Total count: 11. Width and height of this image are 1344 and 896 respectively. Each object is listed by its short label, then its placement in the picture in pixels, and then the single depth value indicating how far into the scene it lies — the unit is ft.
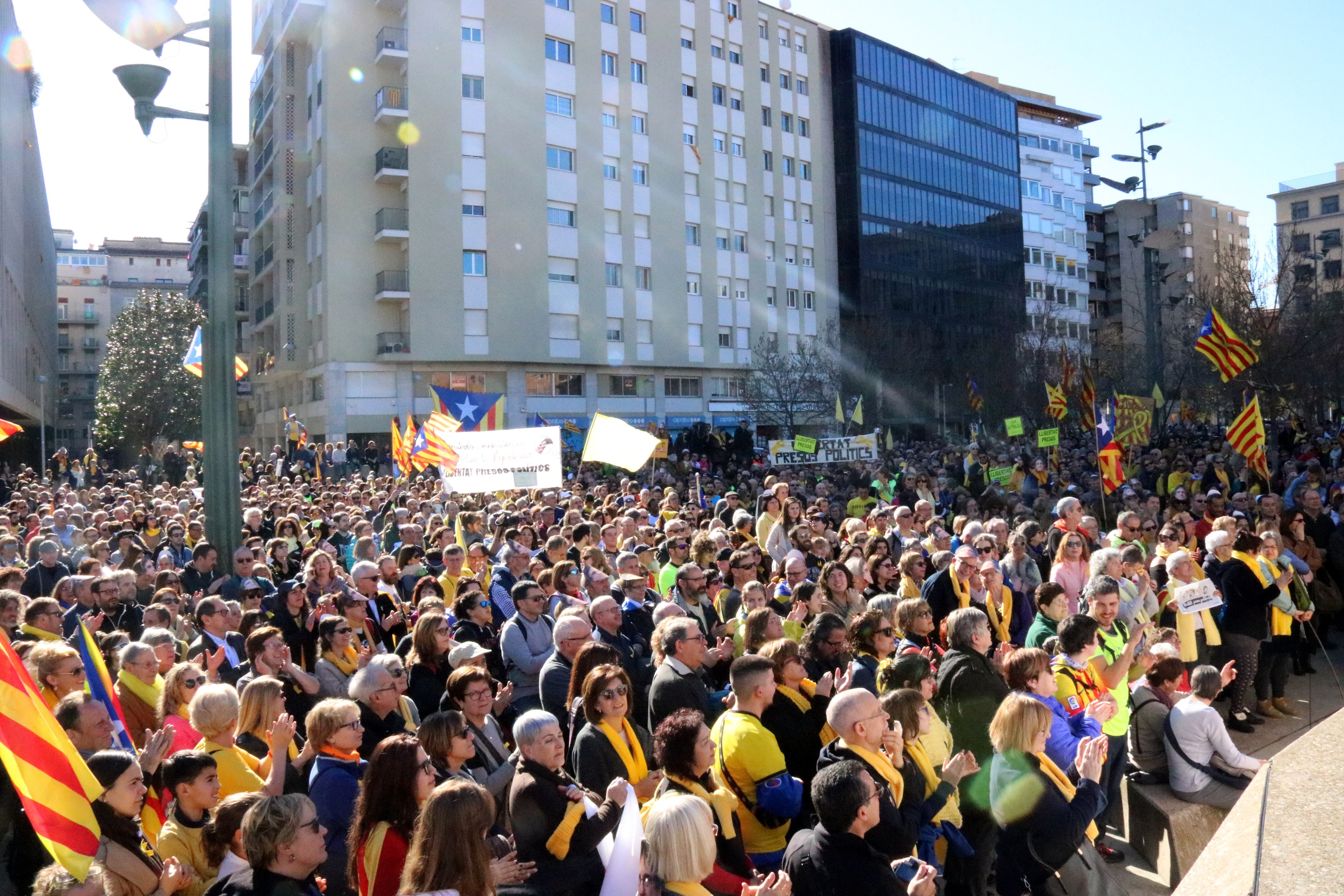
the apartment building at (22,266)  106.07
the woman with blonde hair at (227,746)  15.66
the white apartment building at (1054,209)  271.49
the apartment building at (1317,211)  238.89
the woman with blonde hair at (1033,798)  15.42
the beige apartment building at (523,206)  141.90
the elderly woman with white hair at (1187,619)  27.37
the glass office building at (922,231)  184.03
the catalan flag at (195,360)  70.50
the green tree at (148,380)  174.91
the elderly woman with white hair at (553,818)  13.89
